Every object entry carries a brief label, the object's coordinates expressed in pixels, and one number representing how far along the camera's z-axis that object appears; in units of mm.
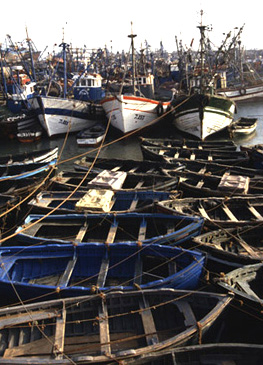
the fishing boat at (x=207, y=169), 15948
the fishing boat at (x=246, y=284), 7738
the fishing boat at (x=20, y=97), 37531
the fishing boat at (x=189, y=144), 22234
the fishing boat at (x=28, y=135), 30922
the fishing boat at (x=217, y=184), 13477
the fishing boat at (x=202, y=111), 27234
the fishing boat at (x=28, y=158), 19625
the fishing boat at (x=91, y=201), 12783
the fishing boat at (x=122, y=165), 17391
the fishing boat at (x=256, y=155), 18250
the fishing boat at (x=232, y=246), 9734
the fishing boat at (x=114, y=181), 14391
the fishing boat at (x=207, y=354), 6637
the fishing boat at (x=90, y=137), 28422
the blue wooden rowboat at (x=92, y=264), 9820
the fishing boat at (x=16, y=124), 31762
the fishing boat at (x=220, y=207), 12172
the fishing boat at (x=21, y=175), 16781
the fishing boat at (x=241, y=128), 29359
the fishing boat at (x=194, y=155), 18352
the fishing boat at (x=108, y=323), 7199
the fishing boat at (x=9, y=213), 14133
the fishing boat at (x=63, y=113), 30444
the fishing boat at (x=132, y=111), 29016
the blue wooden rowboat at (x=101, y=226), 11656
